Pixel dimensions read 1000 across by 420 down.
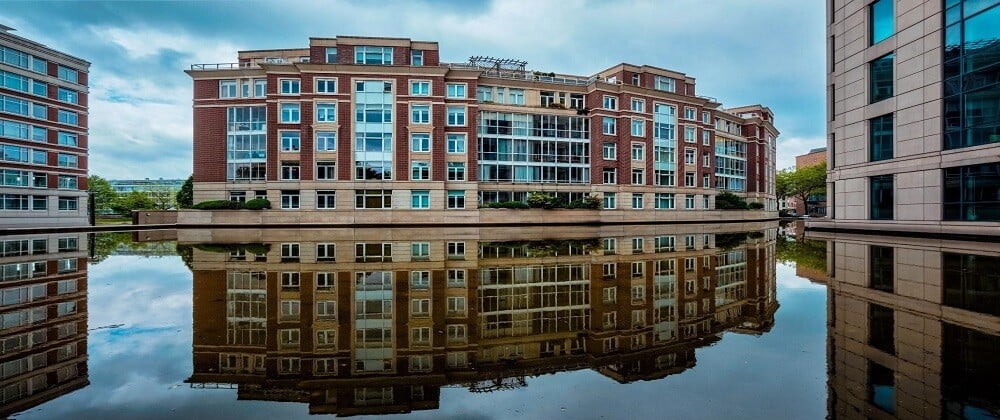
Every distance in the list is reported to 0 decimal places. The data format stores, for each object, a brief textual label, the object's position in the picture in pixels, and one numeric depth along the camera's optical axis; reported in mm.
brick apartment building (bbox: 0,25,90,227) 46969
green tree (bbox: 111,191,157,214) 92069
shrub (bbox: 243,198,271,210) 40375
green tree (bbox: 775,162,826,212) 88188
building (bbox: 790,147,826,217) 105025
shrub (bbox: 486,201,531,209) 43906
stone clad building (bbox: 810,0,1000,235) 23812
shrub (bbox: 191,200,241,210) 40156
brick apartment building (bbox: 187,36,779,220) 43031
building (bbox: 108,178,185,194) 192625
